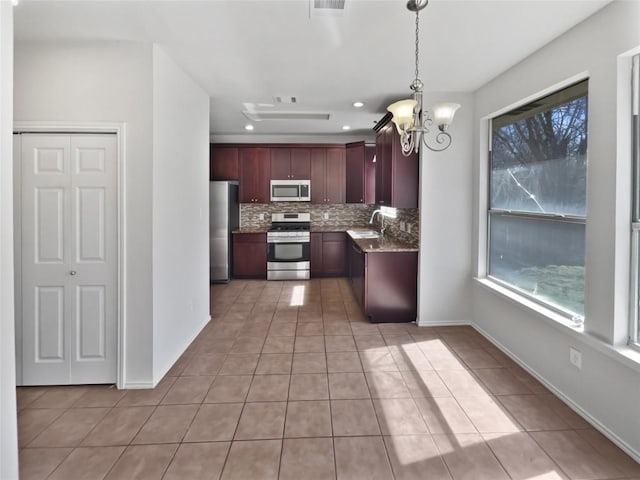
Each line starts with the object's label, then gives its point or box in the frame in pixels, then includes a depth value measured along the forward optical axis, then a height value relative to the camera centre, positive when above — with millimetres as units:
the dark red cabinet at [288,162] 6746 +1123
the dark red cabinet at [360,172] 6574 +940
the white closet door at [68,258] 2746 -266
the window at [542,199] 2594 +208
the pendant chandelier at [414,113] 2069 +658
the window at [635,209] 2105 +90
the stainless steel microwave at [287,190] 6750 +607
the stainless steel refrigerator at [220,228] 6250 -85
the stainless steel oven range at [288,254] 6570 -549
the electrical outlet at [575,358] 2459 -902
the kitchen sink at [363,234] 5672 -169
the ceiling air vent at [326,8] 2184 +1308
